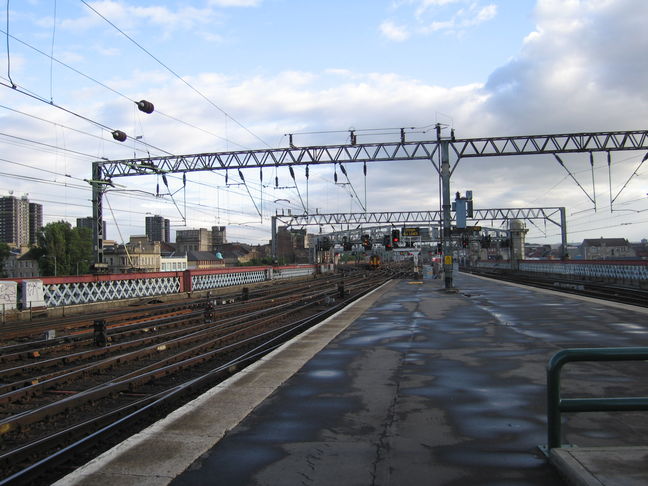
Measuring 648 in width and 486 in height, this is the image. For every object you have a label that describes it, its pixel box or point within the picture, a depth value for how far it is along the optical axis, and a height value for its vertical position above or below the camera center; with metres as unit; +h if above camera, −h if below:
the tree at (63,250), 89.12 +1.38
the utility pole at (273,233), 59.78 +2.76
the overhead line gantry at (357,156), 27.41 +5.64
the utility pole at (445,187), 28.66 +3.78
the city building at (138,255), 108.75 +0.49
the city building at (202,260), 135.73 -0.89
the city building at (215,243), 184.74 +5.16
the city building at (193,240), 173.25 +5.79
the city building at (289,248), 161.48 +2.62
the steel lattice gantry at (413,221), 74.19 +5.69
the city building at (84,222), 192.20 +13.57
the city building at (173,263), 117.56 -1.46
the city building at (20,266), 115.00 -1.73
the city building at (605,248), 144.00 +1.44
